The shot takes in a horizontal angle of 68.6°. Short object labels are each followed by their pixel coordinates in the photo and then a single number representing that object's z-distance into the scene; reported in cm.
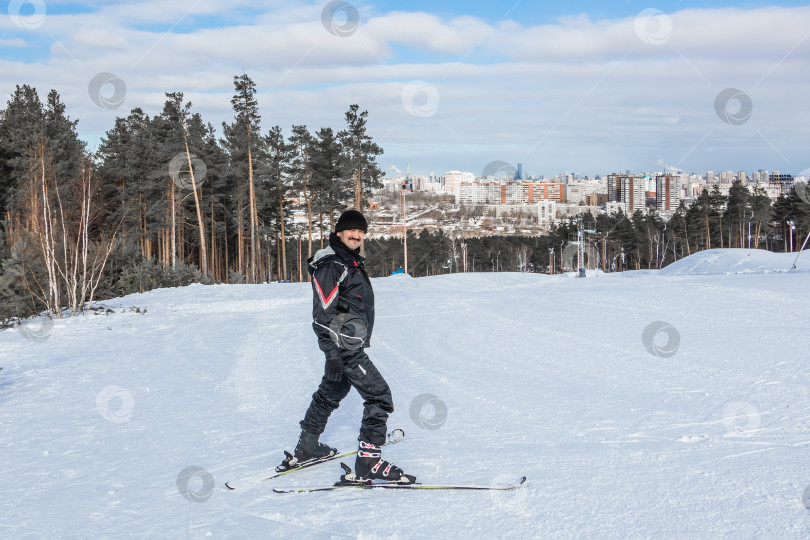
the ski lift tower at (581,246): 4951
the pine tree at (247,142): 3988
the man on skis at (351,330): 427
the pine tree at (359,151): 4869
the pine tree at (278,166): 4912
